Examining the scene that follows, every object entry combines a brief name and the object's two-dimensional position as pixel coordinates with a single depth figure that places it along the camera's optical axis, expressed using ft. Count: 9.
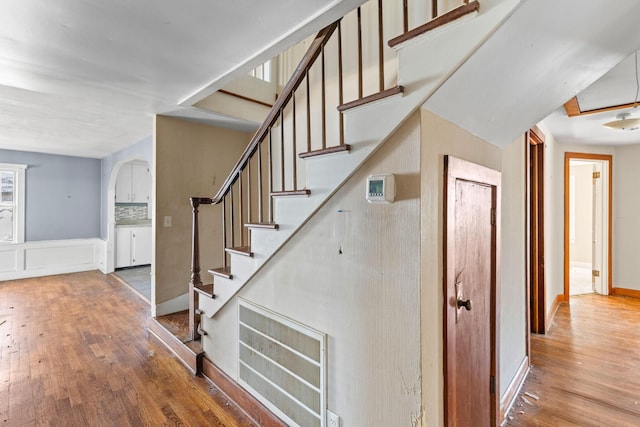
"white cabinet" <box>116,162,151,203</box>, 20.20
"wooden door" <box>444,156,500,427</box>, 4.21
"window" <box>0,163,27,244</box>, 17.69
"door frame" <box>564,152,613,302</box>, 13.20
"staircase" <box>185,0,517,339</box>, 3.26
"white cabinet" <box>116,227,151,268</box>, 19.79
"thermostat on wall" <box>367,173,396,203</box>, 3.80
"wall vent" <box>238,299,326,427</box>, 5.04
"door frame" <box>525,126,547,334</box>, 10.09
